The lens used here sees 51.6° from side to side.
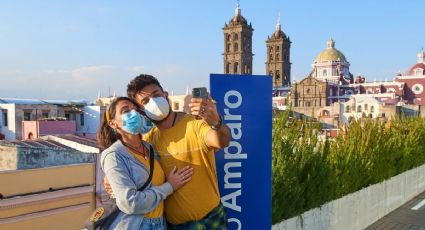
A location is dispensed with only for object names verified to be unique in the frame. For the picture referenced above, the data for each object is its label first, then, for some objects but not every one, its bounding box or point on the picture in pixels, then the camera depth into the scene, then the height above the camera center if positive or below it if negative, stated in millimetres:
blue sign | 3575 -370
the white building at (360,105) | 54138 +44
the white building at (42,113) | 28969 -678
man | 2715 -298
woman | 2457 -397
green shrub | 5191 -832
